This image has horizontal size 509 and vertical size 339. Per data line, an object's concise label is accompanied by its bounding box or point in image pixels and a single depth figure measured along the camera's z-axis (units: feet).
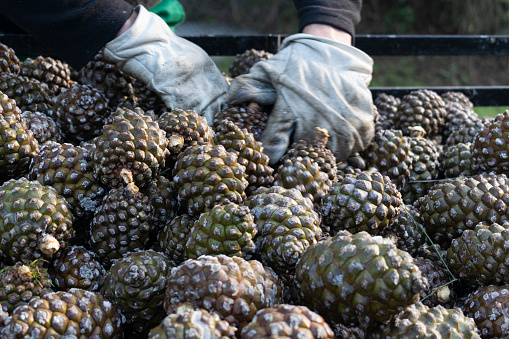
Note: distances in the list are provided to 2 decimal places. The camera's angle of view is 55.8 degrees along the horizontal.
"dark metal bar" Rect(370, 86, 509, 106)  9.05
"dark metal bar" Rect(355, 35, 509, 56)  9.15
